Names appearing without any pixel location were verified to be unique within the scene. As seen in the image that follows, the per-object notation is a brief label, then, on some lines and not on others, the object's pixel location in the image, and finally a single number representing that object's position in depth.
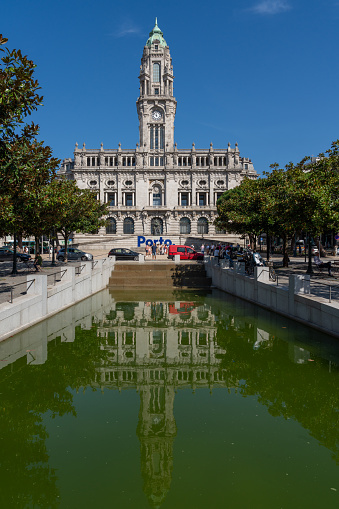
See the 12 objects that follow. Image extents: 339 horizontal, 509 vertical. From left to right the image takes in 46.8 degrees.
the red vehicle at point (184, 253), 44.72
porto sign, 72.00
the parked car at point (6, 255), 47.44
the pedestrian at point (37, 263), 28.75
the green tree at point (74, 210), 25.45
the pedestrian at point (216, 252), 40.20
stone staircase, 34.25
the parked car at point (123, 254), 44.12
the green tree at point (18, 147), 14.25
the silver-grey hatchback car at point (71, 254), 47.66
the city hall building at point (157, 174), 82.75
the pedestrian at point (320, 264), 26.84
